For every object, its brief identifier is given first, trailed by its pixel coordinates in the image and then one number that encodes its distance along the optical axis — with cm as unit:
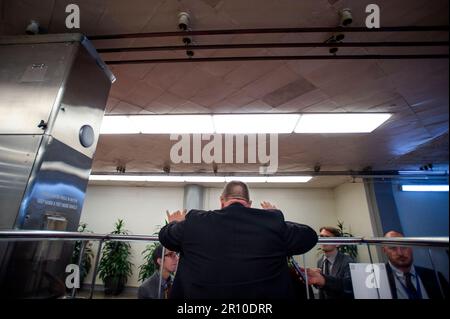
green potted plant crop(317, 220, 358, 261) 716
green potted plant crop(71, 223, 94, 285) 797
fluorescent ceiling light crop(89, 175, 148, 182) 738
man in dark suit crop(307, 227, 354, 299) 236
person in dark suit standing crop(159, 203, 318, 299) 131
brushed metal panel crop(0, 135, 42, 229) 149
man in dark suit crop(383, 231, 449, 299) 209
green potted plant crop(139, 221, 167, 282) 747
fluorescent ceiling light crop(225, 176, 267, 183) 708
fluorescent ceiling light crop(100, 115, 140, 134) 396
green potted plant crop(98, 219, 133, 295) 765
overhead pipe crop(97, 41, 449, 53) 233
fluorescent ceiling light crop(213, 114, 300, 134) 387
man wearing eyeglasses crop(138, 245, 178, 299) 230
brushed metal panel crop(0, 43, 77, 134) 175
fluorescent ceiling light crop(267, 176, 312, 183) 719
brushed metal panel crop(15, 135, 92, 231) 153
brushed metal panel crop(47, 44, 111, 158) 181
